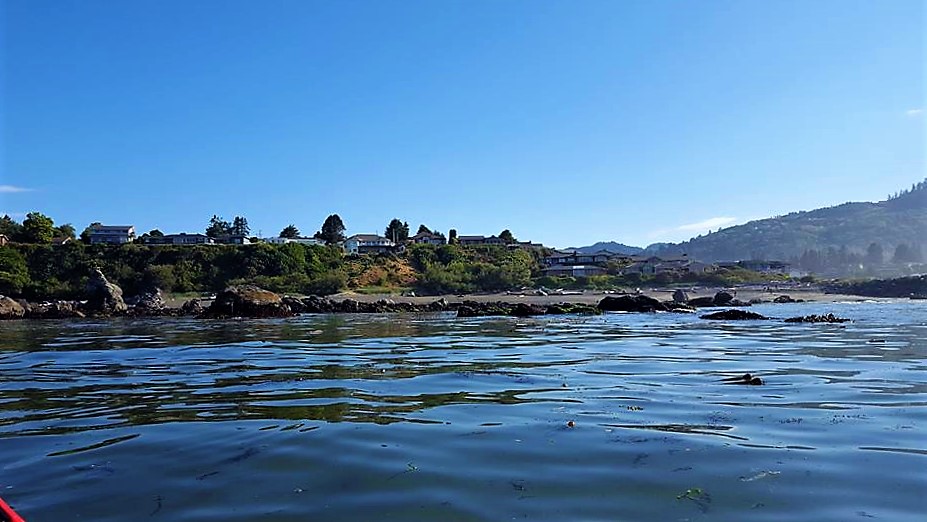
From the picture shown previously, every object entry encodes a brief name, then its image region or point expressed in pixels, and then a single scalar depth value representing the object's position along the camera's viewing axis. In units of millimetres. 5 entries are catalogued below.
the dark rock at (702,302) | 60031
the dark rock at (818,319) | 34625
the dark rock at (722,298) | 60791
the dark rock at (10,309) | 48075
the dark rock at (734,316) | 37312
